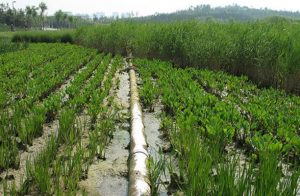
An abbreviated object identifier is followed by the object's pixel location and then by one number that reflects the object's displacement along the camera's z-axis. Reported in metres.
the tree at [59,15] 94.65
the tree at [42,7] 91.57
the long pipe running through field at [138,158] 3.28
